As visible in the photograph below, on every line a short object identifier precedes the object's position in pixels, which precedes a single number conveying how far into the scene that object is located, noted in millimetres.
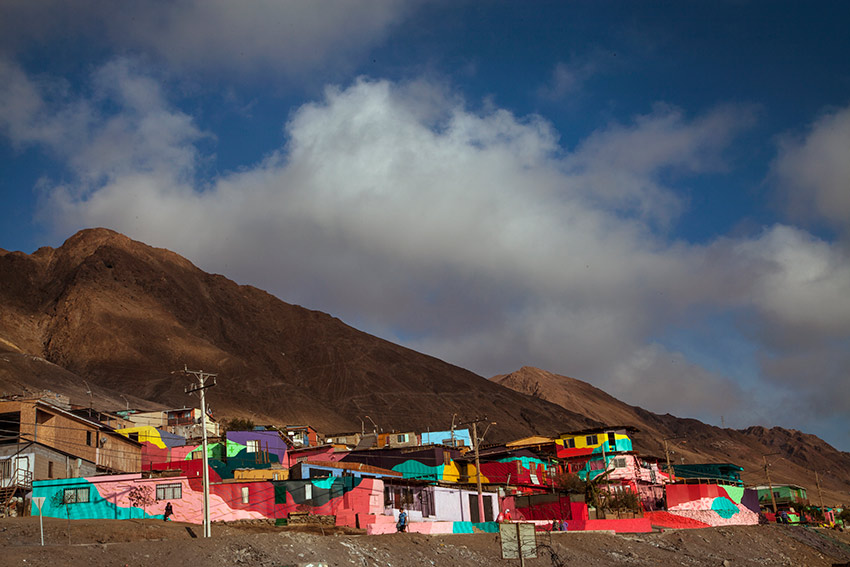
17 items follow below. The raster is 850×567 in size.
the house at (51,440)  46750
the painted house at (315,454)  69788
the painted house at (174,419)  81625
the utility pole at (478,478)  45703
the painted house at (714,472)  90312
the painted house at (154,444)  64688
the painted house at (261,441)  67838
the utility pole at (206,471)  35094
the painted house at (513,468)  68438
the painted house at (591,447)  76125
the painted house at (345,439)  88981
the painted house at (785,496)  94438
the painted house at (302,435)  89181
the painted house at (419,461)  67188
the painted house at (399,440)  82562
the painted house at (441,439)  85438
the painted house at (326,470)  49938
